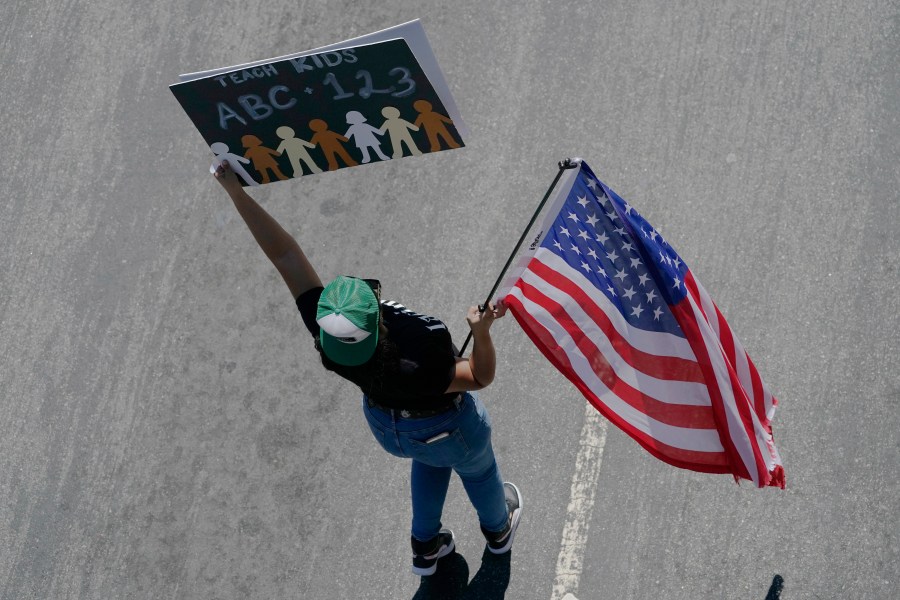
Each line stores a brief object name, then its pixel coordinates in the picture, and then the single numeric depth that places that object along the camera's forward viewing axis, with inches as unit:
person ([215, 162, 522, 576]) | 282.4
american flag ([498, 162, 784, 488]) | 299.1
